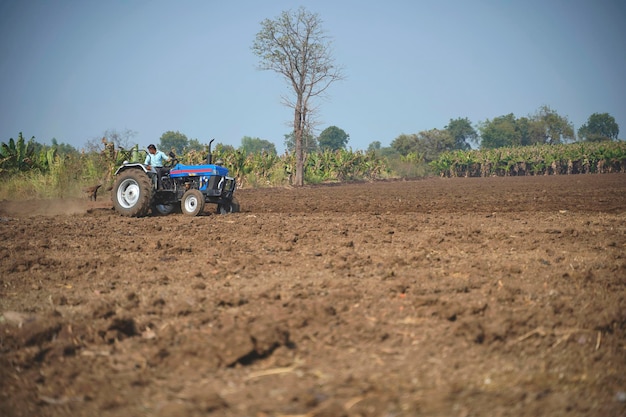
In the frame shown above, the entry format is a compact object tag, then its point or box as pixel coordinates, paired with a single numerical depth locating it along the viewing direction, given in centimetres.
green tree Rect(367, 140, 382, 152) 16732
